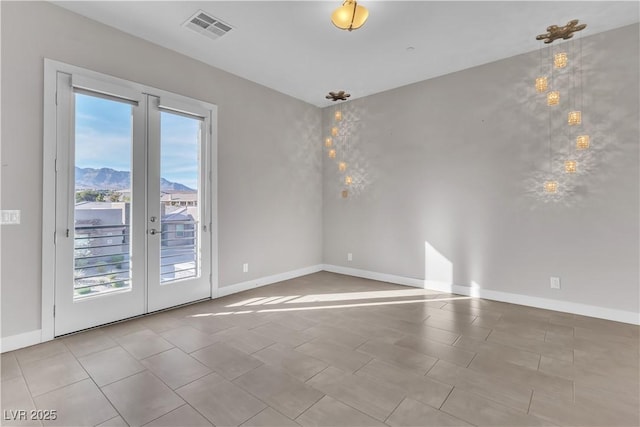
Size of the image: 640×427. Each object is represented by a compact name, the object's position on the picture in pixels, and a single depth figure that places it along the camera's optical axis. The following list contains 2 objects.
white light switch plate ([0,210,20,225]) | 2.70
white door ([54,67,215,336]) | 3.02
